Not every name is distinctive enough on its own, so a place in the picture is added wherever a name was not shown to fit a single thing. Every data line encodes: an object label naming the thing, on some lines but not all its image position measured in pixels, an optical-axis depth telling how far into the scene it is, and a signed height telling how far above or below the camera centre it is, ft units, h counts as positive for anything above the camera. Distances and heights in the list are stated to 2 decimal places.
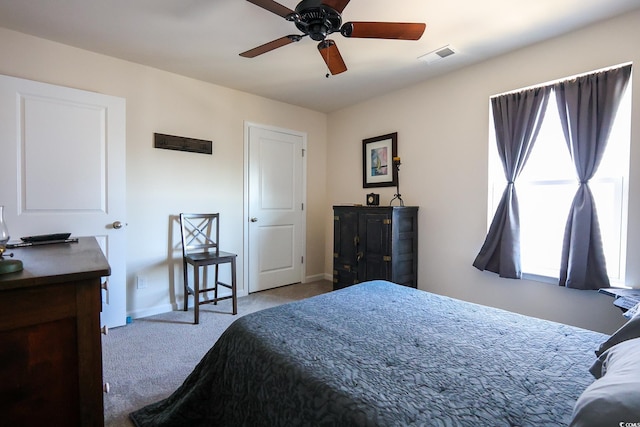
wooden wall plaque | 10.14 +2.35
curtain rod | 7.02 +3.38
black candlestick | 11.55 +1.17
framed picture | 11.89 +2.05
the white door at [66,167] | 7.65 +1.19
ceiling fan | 5.41 +3.59
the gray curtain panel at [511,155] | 8.25 +1.58
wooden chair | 9.62 -1.45
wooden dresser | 3.01 -1.44
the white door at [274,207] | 12.59 +0.15
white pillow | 1.87 -1.25
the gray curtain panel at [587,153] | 7.00 +1.40
